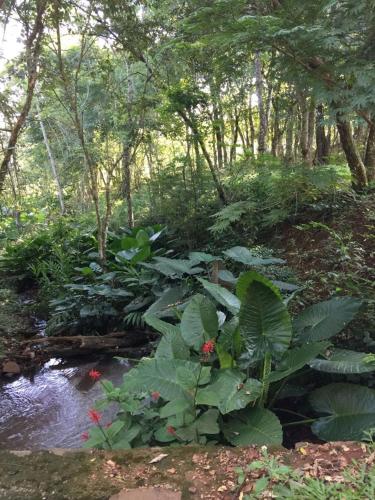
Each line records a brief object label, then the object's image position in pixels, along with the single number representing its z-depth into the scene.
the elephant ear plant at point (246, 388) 2.02
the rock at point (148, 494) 1.39
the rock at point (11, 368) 4.49
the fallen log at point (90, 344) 4.68
